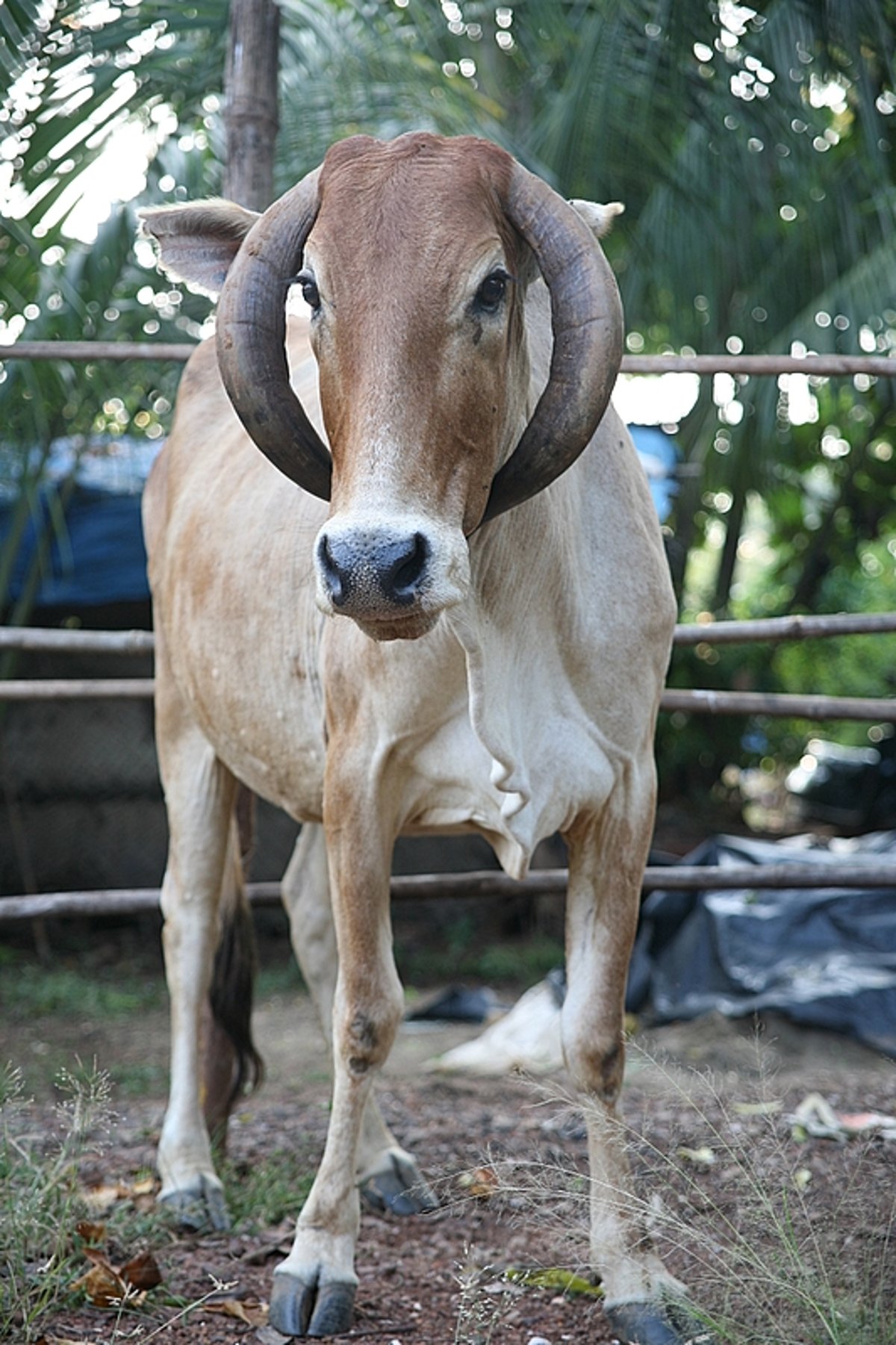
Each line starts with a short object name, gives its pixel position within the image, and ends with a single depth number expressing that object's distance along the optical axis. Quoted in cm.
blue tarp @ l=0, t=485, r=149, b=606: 724
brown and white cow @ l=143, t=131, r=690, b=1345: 216
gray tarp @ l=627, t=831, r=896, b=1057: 522
